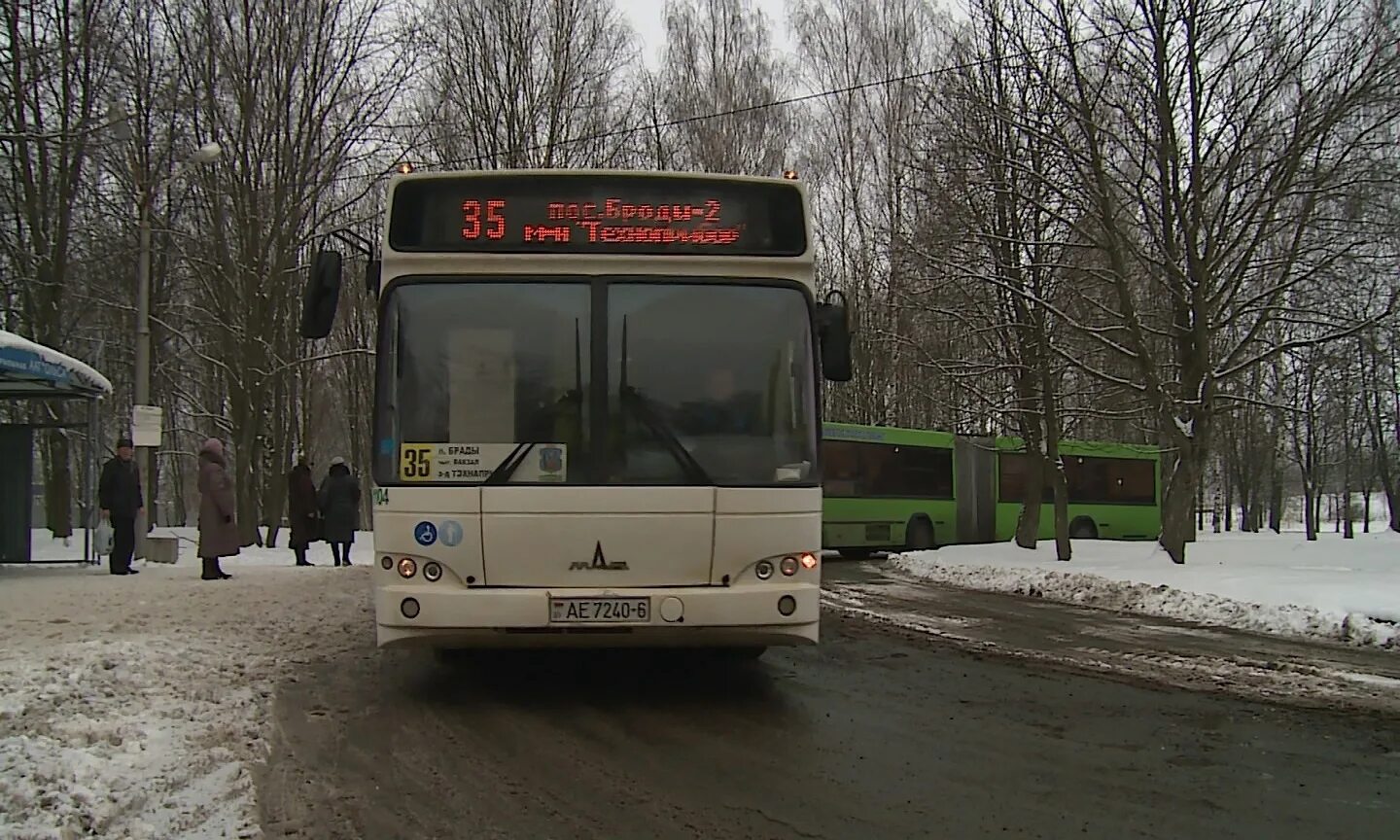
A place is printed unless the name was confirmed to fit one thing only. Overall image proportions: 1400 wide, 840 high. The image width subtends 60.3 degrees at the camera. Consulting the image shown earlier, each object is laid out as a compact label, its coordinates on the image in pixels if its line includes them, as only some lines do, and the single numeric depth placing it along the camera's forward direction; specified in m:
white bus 7.17
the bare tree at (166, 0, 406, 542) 24.83
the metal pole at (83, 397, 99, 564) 17.08
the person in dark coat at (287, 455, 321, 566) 19.95
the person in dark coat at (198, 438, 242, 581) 15.64
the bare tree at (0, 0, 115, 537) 19.80
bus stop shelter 15.27
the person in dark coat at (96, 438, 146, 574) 15.81
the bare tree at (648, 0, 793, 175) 33.66
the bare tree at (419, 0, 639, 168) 29.83
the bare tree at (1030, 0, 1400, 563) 16.86
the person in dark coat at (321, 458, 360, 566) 20.20
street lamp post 20.48
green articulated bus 26.03
